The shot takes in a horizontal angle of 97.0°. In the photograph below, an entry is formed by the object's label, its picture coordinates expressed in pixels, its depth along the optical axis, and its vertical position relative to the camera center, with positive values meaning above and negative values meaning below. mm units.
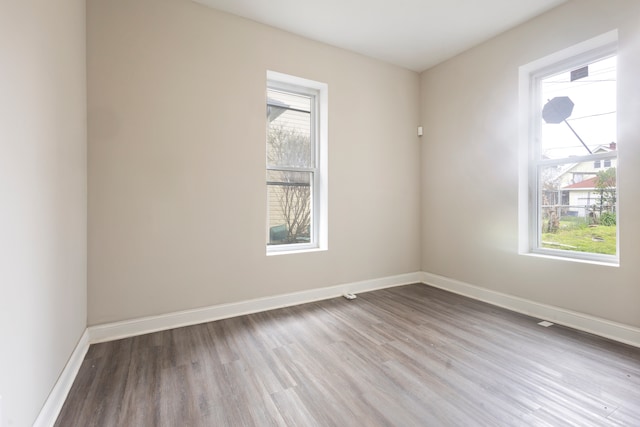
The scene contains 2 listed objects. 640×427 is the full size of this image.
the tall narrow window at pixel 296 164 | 3166 +536
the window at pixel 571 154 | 2469 +520
